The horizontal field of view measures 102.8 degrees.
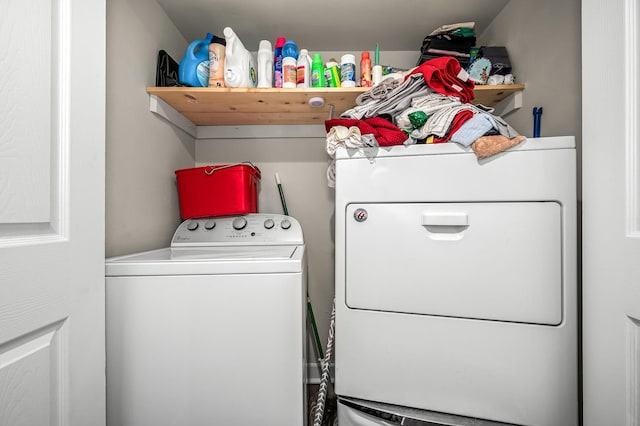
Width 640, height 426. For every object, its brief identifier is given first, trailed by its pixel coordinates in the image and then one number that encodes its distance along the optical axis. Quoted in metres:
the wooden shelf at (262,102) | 1.38
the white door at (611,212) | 0.65
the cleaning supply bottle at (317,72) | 1.43
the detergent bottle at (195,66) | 1.41
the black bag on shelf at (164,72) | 1.42
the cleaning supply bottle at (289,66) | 1.40
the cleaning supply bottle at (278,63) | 1.43
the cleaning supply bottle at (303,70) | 1.42
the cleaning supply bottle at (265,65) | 1.42
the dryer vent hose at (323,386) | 1.12
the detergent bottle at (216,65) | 1.39
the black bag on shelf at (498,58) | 1.43
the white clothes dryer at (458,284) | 0.86
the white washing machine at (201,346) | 0.90
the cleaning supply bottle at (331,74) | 1.44
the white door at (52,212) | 0.55
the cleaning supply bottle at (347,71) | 1.43
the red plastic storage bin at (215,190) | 1.54
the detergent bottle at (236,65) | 1.37
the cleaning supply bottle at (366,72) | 1.46
